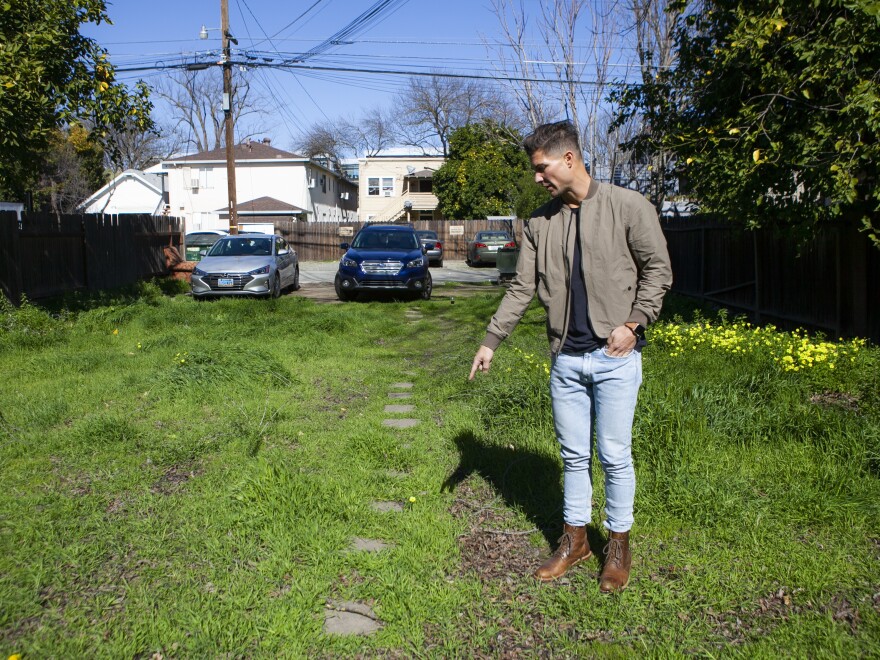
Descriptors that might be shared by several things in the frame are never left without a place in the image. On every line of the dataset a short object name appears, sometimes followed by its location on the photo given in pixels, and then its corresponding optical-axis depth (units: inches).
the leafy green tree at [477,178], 1742.1
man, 127.9
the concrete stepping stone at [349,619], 122.4
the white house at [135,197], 1854.1
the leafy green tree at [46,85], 382.6
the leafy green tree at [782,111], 280.5
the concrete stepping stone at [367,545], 149.6
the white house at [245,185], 1798.7
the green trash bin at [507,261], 802.2
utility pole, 966.4
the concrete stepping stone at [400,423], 235.0
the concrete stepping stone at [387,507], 167.9
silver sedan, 615.8
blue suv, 611.5
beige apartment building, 2139.5
